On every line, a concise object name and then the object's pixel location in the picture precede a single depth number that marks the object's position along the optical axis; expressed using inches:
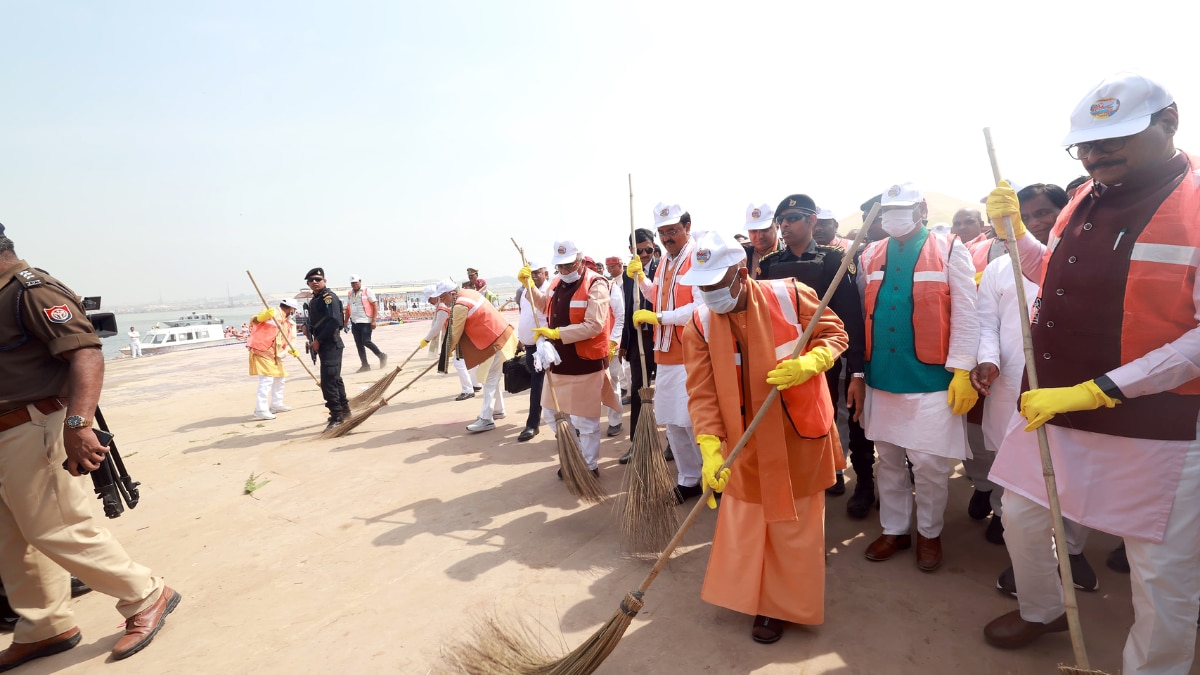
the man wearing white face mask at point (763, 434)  105.6
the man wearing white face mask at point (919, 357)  124.3
